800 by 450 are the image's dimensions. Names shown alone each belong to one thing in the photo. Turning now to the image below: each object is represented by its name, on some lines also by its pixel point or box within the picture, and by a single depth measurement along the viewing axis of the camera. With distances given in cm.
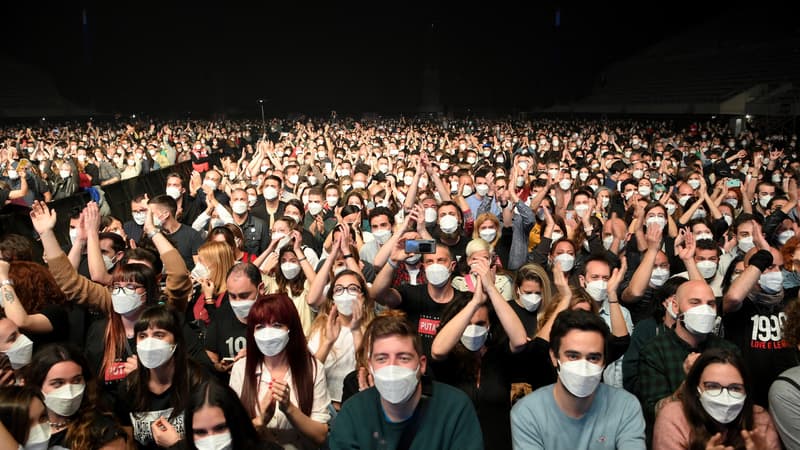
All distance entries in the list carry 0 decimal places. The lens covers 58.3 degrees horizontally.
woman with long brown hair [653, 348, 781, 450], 318
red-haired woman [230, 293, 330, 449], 355
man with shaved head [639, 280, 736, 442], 391
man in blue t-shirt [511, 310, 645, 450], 304
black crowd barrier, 905
